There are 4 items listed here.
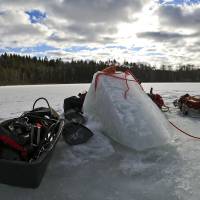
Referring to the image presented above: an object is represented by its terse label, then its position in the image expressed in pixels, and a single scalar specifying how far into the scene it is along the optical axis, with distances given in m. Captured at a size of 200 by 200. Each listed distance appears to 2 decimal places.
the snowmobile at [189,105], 5.97
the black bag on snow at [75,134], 3.38
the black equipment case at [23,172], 1.99
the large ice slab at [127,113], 3.34
